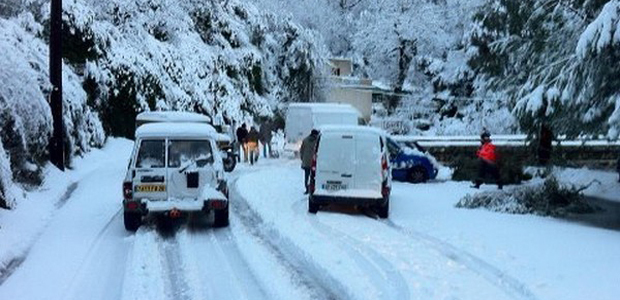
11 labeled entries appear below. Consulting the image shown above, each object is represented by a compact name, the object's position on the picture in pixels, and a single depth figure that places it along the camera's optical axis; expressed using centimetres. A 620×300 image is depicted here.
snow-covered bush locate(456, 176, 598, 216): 1594
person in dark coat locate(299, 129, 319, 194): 1875
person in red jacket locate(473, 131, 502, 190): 2073
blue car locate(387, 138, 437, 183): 2325
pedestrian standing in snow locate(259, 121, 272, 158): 3328
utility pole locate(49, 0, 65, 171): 1925
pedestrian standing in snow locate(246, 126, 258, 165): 2917
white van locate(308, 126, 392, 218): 1507
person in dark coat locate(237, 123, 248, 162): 2969
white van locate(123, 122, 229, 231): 1314
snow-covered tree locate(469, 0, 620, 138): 1290
